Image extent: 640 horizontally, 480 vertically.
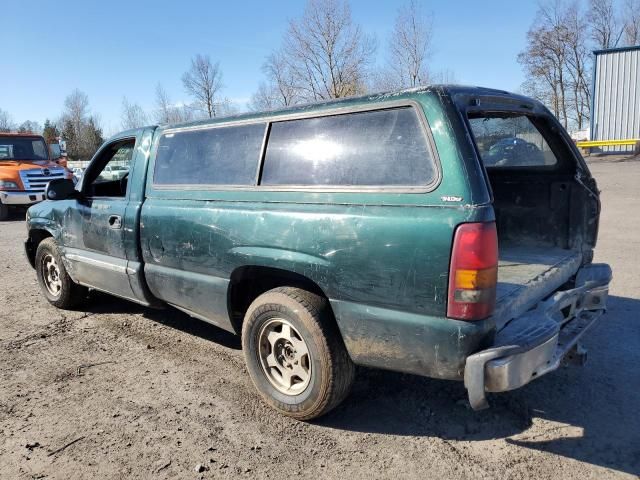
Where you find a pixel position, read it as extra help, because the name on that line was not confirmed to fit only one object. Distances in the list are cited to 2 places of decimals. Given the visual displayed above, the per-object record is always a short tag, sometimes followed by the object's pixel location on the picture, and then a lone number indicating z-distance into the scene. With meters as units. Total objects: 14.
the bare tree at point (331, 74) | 32.88
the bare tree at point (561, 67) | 45.53
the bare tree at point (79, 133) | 58.67
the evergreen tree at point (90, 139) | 58.59
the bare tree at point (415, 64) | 31.27
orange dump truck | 14.37
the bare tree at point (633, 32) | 46.81
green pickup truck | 2.48
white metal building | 27.42
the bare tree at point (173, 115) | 43.97
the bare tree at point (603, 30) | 46.19
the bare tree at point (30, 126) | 69.84
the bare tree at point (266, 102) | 34.06
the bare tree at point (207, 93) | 43.44
